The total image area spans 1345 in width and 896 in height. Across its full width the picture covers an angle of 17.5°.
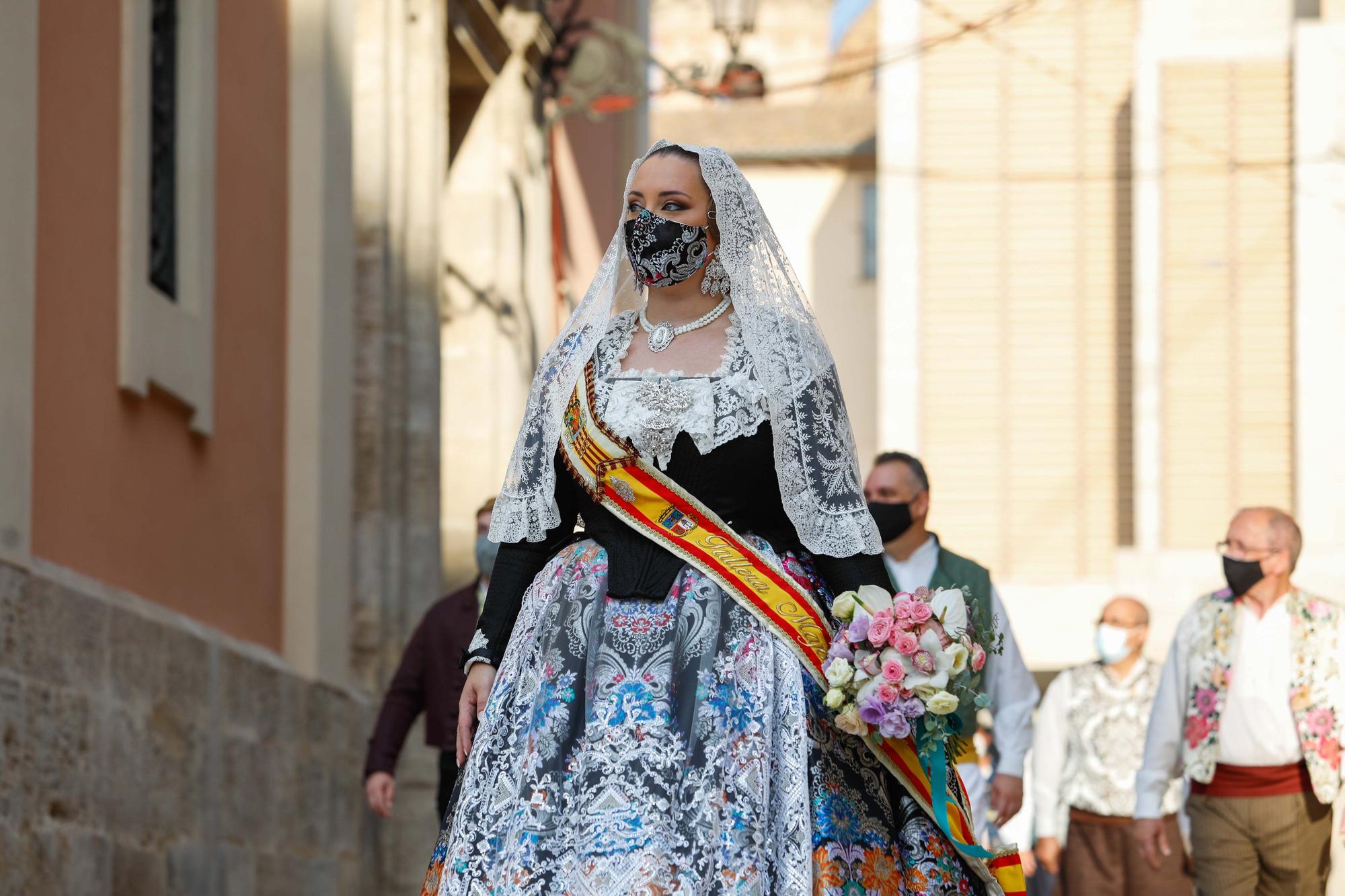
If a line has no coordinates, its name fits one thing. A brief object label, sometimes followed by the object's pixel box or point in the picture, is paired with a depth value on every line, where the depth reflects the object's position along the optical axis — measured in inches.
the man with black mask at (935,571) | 563.2
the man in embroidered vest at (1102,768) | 752.6
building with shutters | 2274.0
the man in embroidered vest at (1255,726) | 586.3
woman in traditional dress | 362.2
